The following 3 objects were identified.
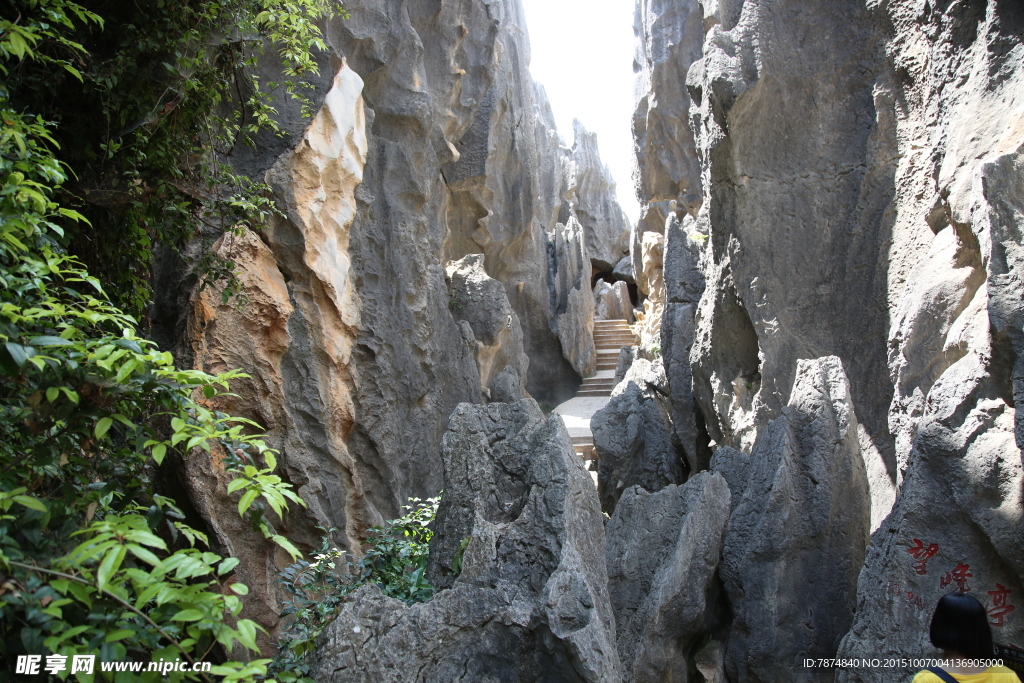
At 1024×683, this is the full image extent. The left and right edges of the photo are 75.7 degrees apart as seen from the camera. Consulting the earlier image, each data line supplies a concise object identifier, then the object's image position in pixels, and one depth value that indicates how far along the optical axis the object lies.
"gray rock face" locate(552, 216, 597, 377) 16.16
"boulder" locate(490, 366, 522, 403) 9.84
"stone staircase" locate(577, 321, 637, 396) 16.22
